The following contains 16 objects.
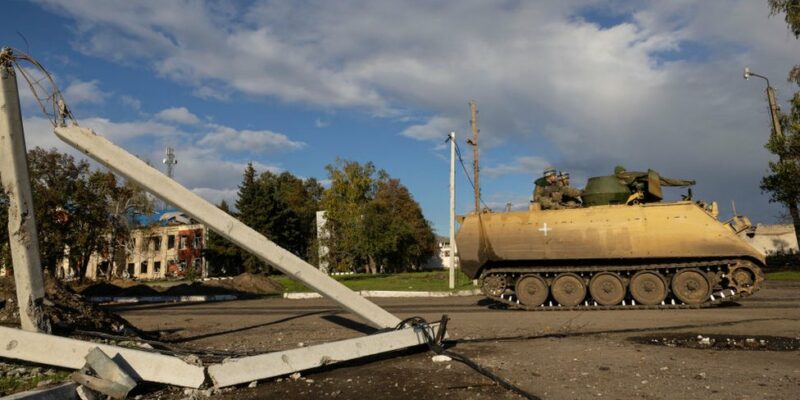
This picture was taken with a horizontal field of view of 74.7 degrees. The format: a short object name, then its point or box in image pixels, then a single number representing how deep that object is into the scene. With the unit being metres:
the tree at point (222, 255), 51.84
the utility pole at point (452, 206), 21.12
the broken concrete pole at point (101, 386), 5.11
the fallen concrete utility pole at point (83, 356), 5.49
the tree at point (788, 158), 22.33
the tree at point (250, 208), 53.09
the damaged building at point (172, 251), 59.38
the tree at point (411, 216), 61.02
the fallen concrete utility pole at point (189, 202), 6.17
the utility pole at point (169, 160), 68.44
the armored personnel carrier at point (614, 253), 12.52
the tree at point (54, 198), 24.20
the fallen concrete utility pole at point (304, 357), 5.64
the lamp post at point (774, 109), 24.08
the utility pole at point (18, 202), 6.18
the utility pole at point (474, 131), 25.66
